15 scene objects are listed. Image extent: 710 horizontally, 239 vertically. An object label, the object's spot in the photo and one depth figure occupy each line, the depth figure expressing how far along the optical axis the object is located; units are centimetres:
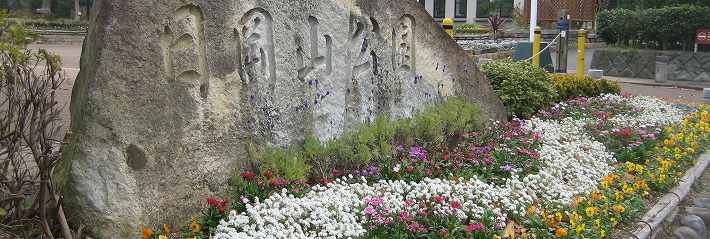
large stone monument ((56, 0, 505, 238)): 418
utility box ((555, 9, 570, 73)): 1452
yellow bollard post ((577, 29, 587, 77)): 1428
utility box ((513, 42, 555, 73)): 1402
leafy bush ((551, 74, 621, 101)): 1034
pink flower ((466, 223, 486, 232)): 470
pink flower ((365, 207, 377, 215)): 470
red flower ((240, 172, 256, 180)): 486
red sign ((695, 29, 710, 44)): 1670
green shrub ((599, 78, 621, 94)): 1151
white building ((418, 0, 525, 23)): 4147
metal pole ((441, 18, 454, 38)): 1222
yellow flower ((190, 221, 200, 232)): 433
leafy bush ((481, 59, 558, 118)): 876
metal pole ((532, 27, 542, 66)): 1399
